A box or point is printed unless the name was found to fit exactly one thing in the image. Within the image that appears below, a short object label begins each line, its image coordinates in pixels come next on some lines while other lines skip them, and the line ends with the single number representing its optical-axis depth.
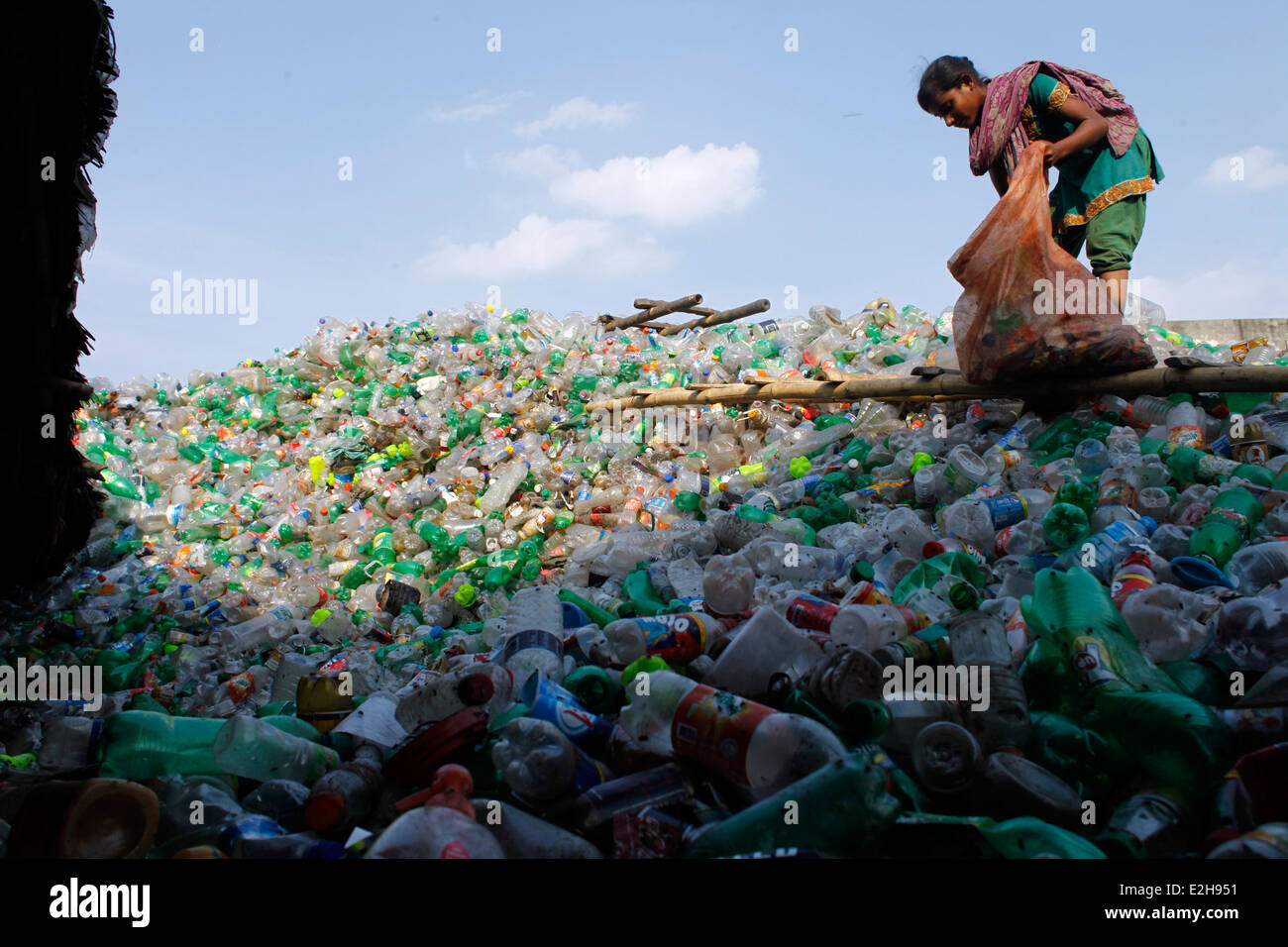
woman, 3.68
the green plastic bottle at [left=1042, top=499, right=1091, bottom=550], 2.52
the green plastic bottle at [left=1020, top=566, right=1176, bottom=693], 1.53
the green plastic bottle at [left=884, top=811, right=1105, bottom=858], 1.13
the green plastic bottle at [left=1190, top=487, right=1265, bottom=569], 2.27
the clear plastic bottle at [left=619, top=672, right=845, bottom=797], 1.35
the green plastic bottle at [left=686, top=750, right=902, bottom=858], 1.20
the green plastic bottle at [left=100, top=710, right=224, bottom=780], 1.77
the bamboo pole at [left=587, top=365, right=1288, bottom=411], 3.38
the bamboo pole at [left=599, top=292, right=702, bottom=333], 8.38
